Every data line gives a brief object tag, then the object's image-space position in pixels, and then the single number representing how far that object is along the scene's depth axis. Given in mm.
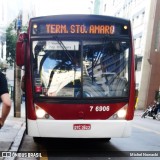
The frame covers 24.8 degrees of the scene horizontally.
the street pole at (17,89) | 16312
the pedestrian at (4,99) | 4645
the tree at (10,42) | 36562
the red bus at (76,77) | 7754
